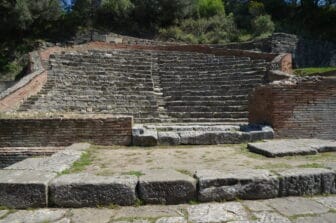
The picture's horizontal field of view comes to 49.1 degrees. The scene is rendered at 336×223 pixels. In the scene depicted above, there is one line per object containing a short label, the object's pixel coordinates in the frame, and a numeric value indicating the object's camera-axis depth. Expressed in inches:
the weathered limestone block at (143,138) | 261.9
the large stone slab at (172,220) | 124.6
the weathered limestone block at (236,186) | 142.8
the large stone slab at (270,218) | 123.5
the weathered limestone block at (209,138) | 264.0
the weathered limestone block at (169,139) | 262.5
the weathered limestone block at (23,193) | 136.5
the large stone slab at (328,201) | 140.2
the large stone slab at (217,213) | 126.0
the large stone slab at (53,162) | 162.9
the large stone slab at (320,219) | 124.9
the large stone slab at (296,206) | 132.3
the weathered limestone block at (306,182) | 148.8
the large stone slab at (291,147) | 200.1
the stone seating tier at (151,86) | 422.0
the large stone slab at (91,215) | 126.8
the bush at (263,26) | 958.4
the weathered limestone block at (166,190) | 140.9
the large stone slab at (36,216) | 126.3
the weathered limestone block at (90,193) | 138.3
